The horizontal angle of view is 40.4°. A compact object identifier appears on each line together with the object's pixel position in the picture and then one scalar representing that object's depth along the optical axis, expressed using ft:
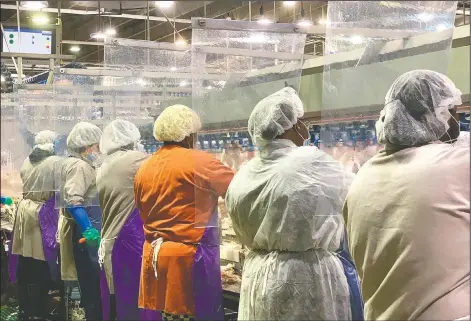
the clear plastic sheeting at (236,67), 10.68
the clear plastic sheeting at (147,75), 15.16
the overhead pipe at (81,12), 34.37
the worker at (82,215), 15.43
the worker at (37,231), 18.37
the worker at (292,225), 8.48
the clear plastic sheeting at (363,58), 7.33
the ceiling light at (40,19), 35.16
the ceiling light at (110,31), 39.38
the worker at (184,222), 11.26
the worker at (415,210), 6.17
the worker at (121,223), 13.57
